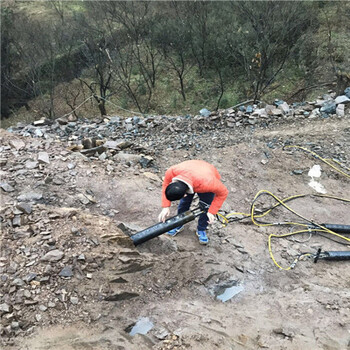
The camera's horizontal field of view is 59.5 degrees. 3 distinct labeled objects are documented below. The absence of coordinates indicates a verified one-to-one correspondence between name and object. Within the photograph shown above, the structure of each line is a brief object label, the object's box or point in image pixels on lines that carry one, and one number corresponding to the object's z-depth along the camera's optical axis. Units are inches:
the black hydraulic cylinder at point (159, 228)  157.2
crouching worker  143.3
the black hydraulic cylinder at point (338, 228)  200.4
